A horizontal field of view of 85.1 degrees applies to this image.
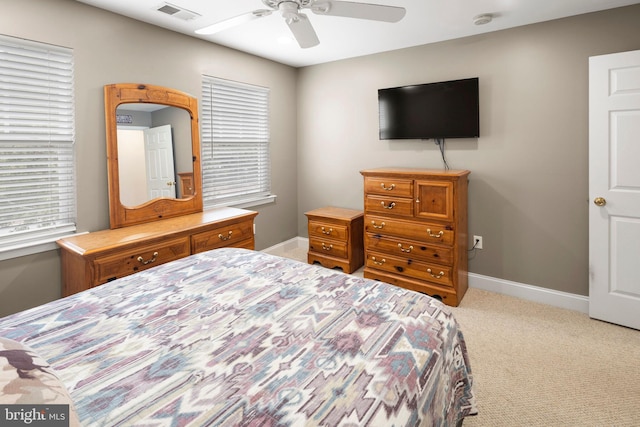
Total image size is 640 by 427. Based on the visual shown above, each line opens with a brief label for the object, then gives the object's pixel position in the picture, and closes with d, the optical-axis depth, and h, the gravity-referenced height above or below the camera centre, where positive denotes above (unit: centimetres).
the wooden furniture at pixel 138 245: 226 -39
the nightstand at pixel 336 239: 389 -59
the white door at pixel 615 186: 256 -5
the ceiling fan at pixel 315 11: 190 +99
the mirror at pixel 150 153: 279 +34
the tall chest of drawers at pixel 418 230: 312 -43
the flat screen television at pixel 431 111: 330 +74
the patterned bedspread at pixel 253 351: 93 -55
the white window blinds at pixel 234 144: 368 +52
